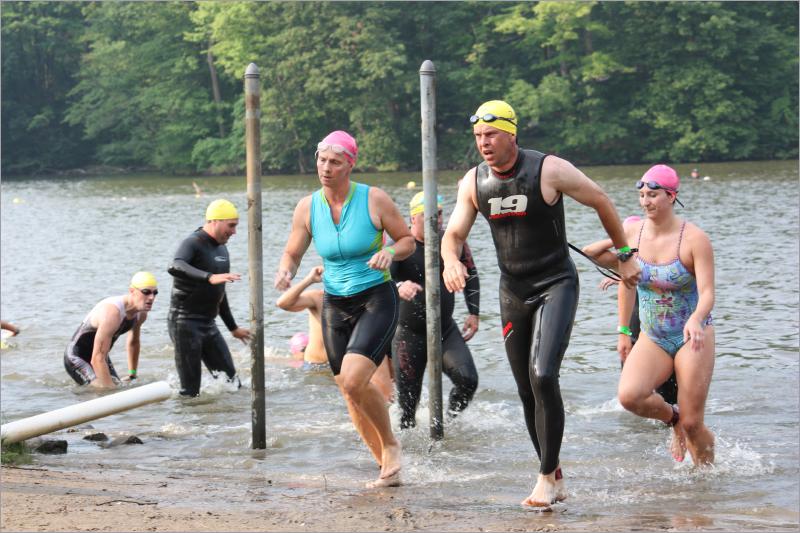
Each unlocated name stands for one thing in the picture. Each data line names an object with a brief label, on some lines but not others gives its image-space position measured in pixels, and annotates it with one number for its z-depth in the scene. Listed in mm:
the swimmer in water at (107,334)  12148
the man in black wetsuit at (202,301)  10969
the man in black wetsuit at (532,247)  6750
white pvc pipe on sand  8078
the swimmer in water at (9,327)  12414
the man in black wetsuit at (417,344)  9375
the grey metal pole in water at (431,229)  8516
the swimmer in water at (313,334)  10406
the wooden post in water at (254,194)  8336
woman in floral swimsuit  7523
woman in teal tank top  7516
